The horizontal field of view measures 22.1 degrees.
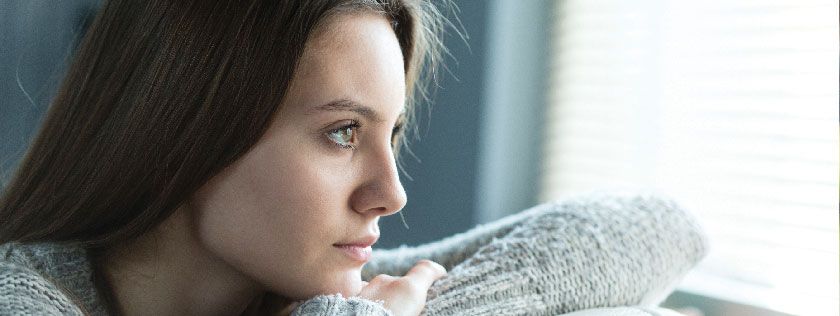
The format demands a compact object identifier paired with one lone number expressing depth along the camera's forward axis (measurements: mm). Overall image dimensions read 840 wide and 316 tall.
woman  1222
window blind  1610
